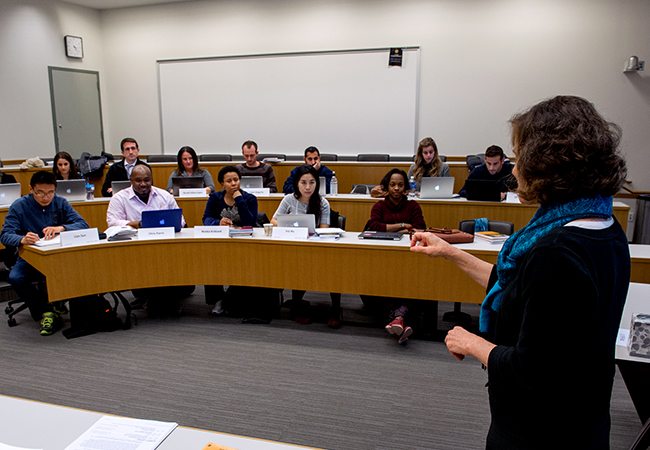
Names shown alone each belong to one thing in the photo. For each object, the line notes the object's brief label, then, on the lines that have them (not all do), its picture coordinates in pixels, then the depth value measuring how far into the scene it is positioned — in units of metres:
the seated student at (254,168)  5.77
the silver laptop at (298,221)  3.24
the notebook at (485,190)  4.35
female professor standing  0.78
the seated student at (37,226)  3.35
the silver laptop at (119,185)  4.54
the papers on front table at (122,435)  1.01
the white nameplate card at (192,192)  5.03
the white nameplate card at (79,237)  3.06
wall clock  8.01
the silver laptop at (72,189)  4.65
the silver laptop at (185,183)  5.09
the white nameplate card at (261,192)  5.05
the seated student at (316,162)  5.34
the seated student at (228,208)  3.77
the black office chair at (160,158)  7.09
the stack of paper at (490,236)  3.01
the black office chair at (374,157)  6.86
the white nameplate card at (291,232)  3.17
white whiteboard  7.34
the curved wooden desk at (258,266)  2.89
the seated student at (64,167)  5.05
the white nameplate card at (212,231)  3.29
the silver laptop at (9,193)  4.29
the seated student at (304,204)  3.57
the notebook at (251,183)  5.24
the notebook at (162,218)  3.31
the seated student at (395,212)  3.56
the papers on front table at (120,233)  3.22
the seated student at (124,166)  5.36
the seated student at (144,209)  3.71
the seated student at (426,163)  5.25
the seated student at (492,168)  4.77
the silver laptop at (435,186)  4.63
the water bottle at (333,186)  5.11
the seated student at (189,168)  5.42
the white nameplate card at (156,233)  3.28
